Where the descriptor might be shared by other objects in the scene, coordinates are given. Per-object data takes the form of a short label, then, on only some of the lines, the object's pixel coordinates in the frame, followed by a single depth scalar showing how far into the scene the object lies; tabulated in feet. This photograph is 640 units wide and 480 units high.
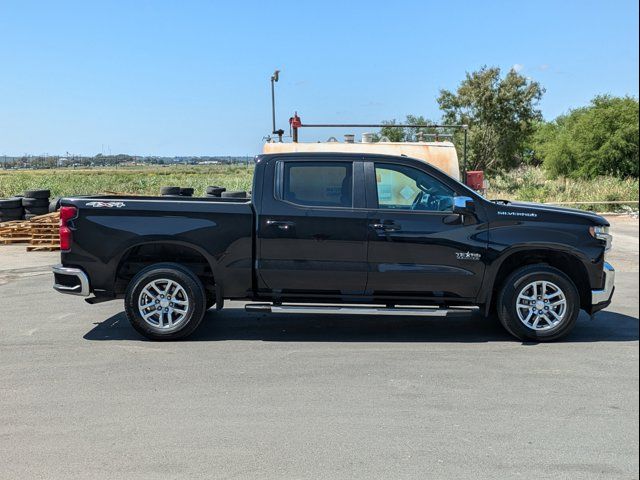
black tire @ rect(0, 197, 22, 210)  57.06
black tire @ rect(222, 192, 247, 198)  46.74
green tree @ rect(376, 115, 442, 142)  101.71
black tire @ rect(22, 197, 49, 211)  57.62
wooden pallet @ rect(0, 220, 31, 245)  47.57
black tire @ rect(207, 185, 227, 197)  57.18
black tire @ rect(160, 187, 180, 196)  55.67
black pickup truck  20.97
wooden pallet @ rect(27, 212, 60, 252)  44.21
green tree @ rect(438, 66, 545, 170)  101.09
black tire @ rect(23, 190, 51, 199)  57.52
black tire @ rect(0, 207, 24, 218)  56.95
